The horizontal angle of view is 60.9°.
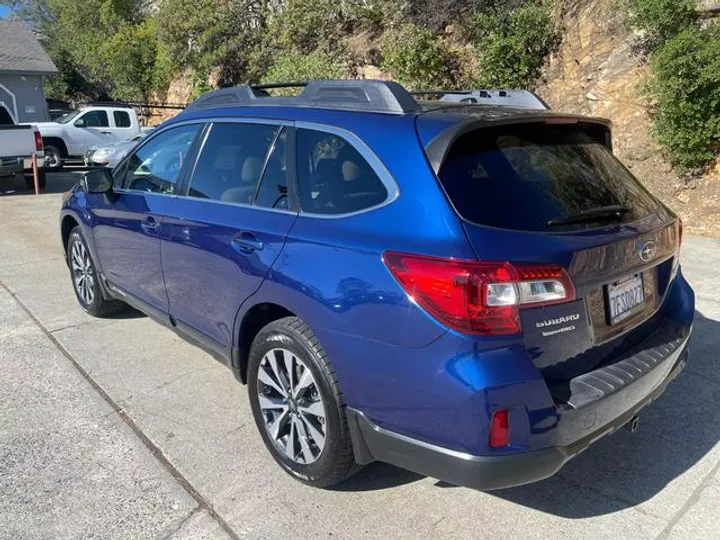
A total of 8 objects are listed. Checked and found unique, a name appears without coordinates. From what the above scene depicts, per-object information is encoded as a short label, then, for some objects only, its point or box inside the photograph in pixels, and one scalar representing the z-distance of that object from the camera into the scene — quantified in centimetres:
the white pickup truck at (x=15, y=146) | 1233
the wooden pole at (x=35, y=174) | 1267
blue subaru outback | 222
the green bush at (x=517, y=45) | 1166
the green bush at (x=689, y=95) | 800
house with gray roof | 2567
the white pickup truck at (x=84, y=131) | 1748
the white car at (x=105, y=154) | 1482
